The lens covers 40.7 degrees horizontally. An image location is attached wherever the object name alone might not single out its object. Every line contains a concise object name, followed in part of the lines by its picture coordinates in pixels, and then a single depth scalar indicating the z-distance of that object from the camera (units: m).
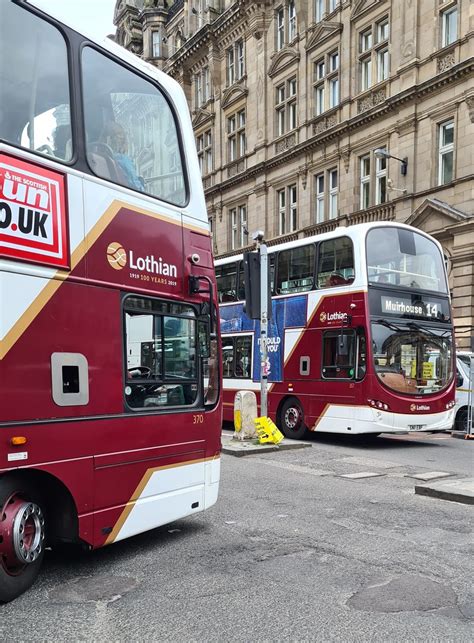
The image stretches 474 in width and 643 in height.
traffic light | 11.80
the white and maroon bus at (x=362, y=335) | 12.67
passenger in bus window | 5.34
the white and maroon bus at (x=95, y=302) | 4.42
